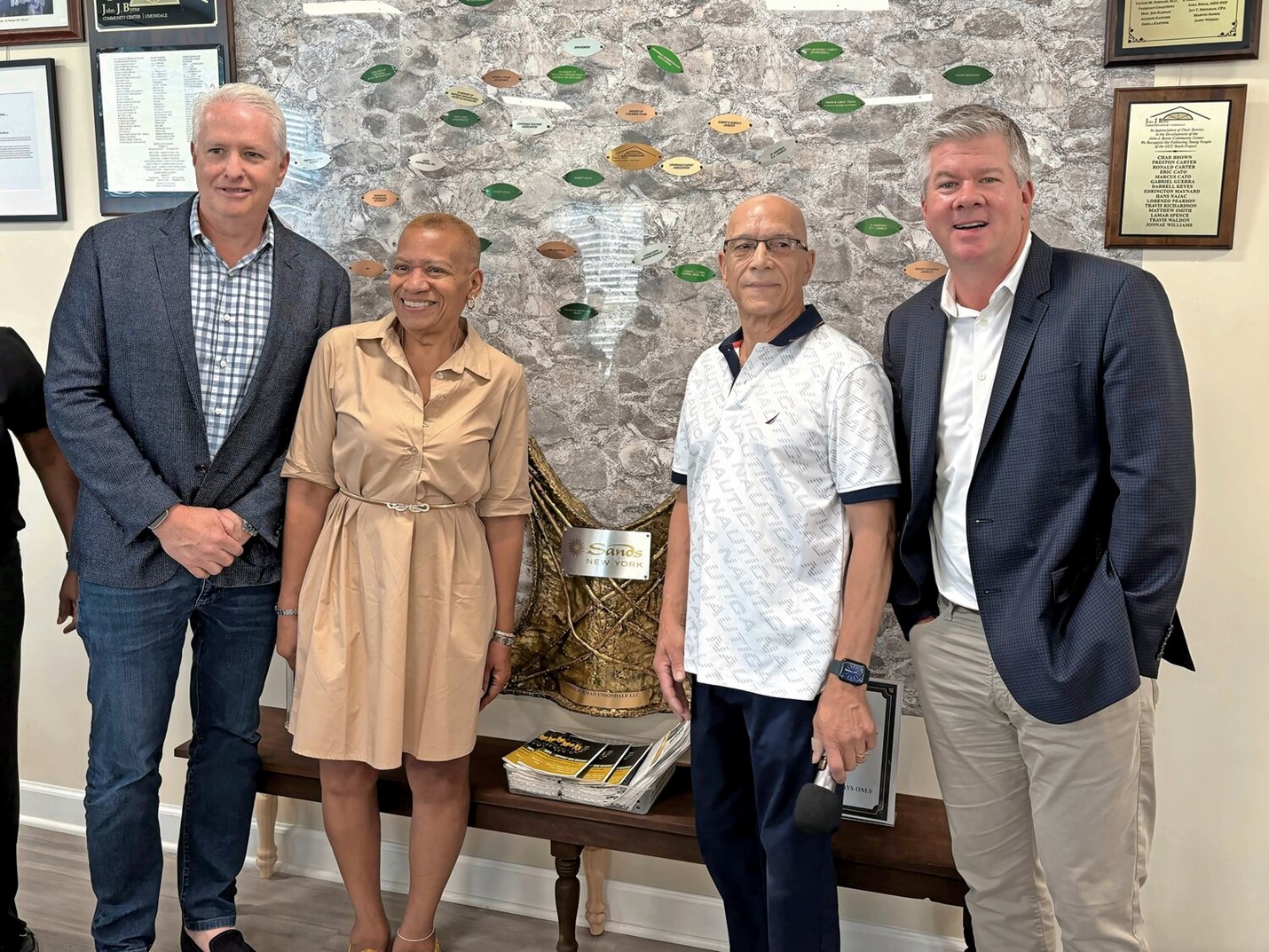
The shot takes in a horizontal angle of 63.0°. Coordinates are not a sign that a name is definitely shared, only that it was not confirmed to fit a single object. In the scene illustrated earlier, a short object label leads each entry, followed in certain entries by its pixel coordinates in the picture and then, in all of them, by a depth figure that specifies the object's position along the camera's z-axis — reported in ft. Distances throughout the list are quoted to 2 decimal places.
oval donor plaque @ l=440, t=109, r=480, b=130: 8.43
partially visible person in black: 7.24
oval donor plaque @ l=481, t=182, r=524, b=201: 8.42
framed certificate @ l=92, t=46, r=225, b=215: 9.10
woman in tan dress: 6.94
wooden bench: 6.90
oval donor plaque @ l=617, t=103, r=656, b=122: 8.02
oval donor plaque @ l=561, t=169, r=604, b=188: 8.21
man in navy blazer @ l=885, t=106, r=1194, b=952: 5.25
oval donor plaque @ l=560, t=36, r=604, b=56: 8.09
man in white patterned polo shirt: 5.84
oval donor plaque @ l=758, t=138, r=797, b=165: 7.73
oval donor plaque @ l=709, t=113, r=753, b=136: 7.80
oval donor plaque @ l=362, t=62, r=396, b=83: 8.60
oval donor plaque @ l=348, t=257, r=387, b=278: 8.82
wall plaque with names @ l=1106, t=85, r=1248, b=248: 6.81
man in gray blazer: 6.94
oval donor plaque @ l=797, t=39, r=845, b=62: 7.57
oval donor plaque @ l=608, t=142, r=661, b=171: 8.05
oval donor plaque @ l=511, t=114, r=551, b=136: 8.29
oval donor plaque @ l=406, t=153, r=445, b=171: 8.55
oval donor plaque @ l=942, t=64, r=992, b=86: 7.27
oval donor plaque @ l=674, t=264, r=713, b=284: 8.04
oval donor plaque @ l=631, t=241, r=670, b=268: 8.12
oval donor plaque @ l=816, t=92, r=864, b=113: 7.57
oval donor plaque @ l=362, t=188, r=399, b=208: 8.70
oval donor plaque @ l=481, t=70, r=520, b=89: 8.30
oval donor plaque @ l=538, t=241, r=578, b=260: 8.35
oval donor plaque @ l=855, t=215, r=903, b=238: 7.58
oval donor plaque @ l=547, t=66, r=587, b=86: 8.16
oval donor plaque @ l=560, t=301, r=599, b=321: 8.36
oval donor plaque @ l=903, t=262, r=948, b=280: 7.55
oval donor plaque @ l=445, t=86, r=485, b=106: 8.40
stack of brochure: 7.48
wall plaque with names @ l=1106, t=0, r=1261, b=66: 6.69
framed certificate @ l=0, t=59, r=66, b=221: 9.45
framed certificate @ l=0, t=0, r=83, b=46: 9.27
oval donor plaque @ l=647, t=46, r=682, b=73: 7.91
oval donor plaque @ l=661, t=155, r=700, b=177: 7.96
